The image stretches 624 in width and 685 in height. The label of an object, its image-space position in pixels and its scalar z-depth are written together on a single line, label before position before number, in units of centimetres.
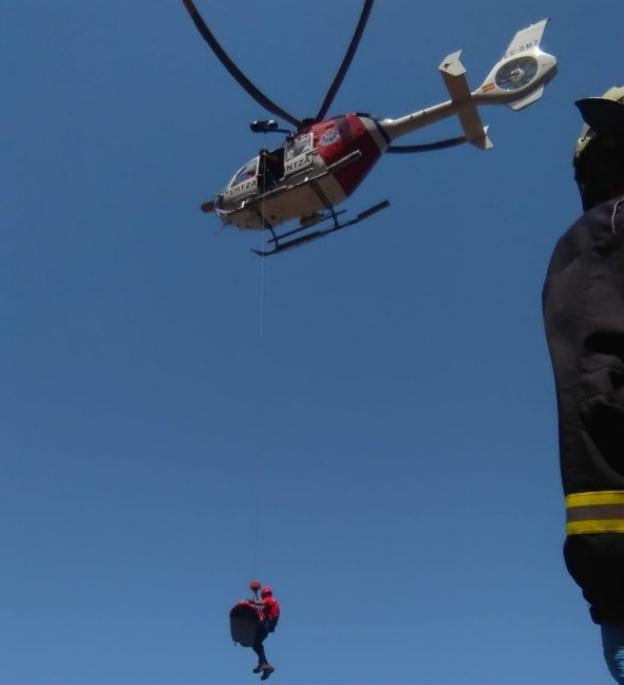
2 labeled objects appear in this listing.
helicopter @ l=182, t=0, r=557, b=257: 1550
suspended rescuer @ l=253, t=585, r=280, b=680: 1110
